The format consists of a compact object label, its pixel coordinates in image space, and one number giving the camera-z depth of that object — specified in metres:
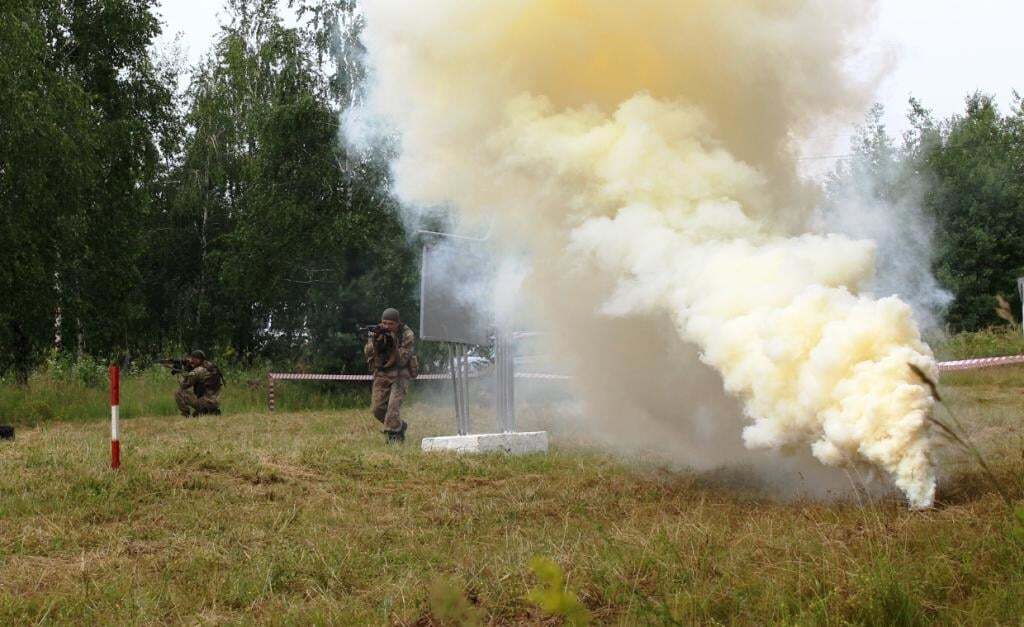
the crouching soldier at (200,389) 22.02
